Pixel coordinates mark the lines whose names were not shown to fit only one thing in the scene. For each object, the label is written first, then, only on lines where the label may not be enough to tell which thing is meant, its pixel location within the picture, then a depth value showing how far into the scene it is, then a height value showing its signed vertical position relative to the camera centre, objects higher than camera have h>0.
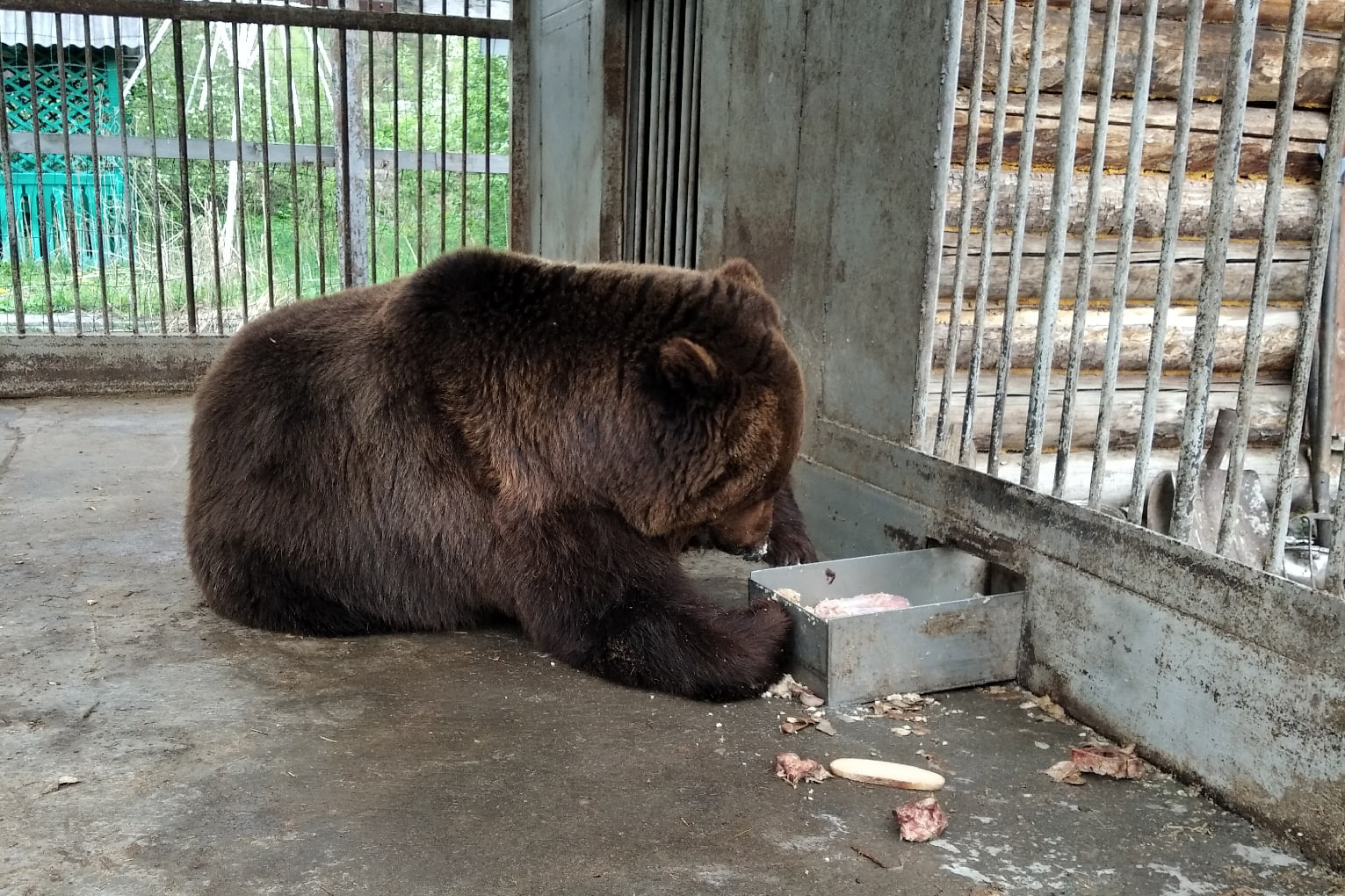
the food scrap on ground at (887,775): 2.96 -1.45
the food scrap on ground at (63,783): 2.89 -1.50
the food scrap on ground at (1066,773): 3.04 -1.47
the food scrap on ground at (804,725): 3.29 -1.48
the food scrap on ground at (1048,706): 3.46 -1.49
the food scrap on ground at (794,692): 3.47 -1.47
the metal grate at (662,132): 6.11 +0.50
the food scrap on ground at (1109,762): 3.07 -1.46
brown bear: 3.55 -0.84
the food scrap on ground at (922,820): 2.69 -1.44
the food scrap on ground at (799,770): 2.99 -1.46
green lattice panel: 13.03 +1.27
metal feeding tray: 3.42 -1.30
